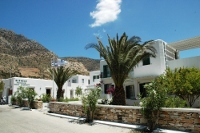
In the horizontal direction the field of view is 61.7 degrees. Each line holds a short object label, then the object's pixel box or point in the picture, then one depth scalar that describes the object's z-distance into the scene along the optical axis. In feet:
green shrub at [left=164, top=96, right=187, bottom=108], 29.11
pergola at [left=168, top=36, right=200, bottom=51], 61.68
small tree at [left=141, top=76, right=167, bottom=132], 24.72
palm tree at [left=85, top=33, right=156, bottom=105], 40.34
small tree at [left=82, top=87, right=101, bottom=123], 33.80
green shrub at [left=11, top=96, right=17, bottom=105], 76.98
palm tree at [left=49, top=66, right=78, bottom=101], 70.94
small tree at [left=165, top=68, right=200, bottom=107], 41.39
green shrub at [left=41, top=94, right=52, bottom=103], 86.58
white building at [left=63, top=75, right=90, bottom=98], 122.24
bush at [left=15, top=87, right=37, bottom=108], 61.87
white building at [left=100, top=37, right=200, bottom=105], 56.69
